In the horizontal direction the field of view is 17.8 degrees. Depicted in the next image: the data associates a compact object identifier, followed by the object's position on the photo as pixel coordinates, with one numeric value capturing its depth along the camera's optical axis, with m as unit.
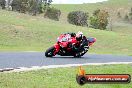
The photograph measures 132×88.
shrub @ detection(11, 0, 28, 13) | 108.25
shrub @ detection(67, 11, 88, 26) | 118.25
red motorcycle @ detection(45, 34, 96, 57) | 20.64
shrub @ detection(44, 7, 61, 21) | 127.67
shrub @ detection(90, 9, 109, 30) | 118.50
